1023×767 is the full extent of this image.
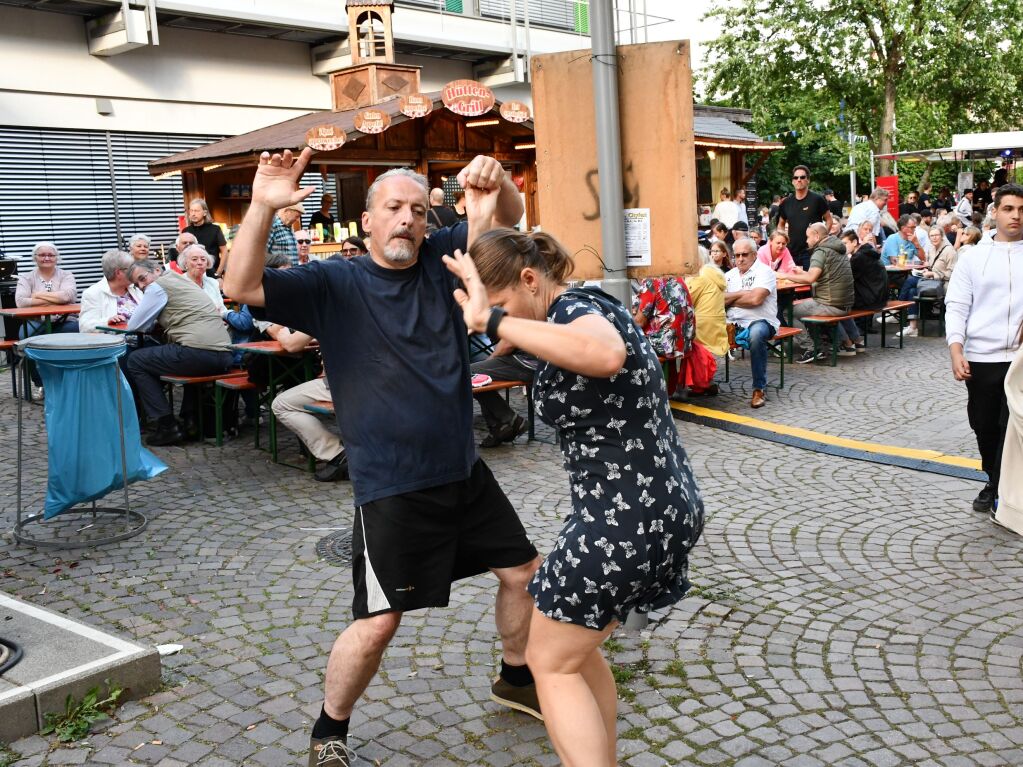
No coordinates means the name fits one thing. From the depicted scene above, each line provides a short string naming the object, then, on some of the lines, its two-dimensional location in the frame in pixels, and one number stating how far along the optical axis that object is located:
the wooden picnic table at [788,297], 11.48
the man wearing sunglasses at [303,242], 13.92
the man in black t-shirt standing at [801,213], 13.20
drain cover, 5.62
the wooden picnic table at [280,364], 7.68
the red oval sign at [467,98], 15.86
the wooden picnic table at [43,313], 10.33
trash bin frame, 5.98
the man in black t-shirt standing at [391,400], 3.35
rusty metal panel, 5.12
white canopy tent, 22.31
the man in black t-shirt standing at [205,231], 13.72
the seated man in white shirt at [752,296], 9.92
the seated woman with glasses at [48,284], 10.91
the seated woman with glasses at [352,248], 10.41
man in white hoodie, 5.66
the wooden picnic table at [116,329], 9.14
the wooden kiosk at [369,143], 17.05
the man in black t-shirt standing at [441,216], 9.82
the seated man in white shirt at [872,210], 15.86
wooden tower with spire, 19.05
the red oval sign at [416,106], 15.44
